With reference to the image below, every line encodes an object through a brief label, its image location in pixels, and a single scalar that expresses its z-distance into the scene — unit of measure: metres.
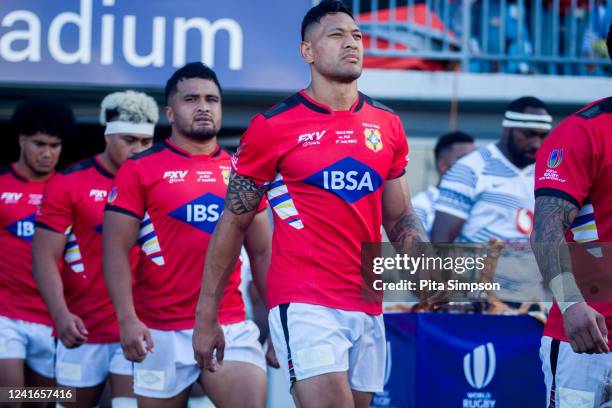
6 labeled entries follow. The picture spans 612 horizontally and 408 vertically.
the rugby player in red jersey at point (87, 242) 14.19
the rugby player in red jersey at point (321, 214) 9.89
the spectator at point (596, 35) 24.25
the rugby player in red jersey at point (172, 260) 12.23
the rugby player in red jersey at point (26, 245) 15.38
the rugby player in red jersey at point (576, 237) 8.89
